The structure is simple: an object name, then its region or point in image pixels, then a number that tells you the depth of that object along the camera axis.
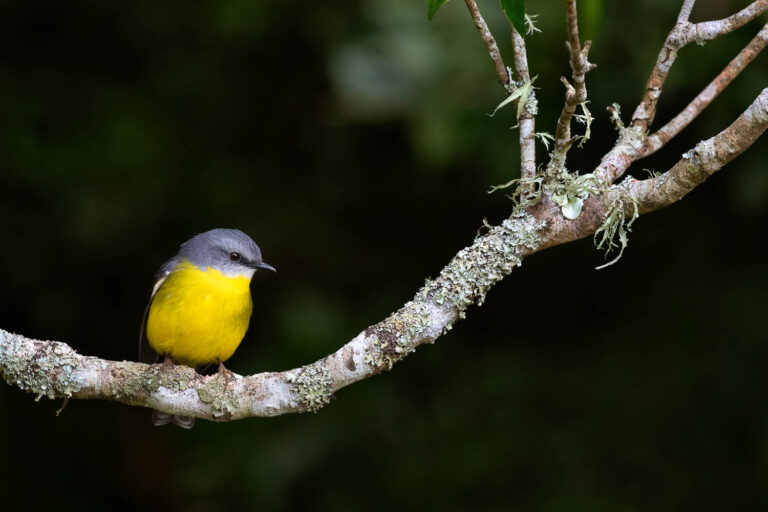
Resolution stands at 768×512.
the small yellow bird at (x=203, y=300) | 7.91
